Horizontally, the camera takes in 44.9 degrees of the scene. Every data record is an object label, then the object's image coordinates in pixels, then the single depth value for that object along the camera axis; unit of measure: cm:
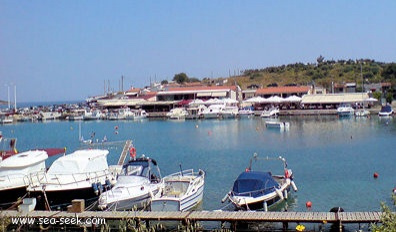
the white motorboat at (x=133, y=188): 2197
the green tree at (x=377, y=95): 9419
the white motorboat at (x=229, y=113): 9375
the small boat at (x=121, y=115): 10156
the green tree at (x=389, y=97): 9125
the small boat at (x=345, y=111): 8438
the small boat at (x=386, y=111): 7956
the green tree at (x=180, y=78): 16668
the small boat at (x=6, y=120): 10591
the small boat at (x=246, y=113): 9331
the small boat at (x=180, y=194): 2100
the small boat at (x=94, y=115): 10531
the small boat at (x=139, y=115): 10138
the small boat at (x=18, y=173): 2359
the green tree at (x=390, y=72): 10719
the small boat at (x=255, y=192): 2177
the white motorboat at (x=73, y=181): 2314
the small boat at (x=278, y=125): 6789
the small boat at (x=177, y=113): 9675
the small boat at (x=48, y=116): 11086
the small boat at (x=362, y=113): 8338
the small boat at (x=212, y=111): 9475
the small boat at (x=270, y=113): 8838
